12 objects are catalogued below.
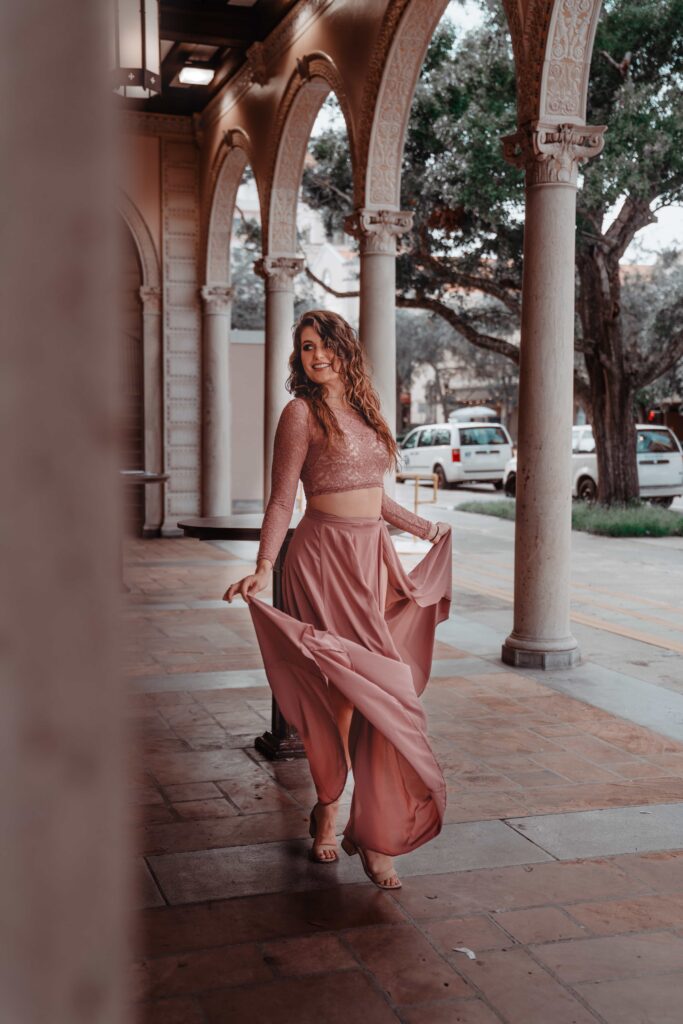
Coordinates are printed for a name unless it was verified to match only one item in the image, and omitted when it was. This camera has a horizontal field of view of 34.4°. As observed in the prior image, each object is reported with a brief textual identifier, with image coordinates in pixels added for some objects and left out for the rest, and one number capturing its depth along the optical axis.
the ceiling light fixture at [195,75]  13.45
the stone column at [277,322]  12.87
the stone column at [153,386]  15.54
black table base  4.81
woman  3.36
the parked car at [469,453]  25.70
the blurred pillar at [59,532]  0.43
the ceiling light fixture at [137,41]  6.19
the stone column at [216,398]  15.30
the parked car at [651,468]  19.19
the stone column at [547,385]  6.58
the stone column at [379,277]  9.35
